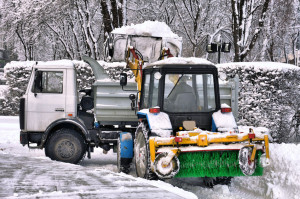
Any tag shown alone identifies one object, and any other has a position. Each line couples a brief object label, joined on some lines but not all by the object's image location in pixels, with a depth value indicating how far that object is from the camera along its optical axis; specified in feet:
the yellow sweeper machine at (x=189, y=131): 44.96
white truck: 64.44
